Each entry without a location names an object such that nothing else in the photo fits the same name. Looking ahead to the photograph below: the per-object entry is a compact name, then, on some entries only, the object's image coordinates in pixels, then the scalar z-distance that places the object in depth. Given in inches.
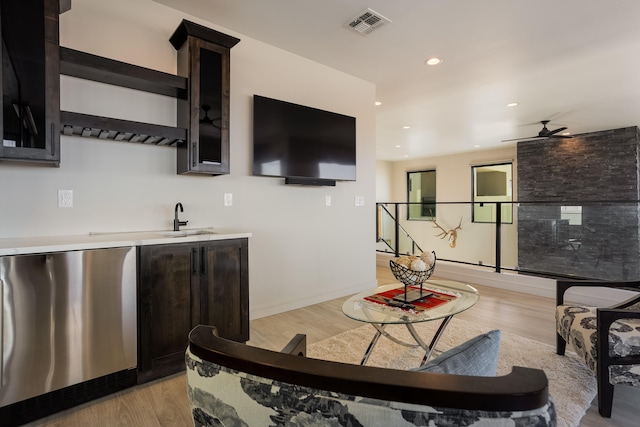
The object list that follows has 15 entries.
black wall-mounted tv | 124.6
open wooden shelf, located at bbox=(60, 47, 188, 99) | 82.7
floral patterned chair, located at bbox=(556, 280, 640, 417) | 69.4
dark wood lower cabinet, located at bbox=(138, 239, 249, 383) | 81.7
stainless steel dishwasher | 65.4
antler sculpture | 298.1
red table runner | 76.3
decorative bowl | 80.5
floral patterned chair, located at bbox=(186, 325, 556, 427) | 17.9
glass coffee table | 69.8
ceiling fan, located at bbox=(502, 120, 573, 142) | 213.9
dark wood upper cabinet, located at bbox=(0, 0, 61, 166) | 71.6
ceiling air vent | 106.3
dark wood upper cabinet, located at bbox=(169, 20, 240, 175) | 98.7
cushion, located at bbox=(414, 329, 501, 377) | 26.7
